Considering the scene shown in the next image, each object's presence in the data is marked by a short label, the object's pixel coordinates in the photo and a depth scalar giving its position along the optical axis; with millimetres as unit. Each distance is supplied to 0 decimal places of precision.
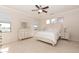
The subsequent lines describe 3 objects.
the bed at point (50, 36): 3357
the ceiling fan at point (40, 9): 3267
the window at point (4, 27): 2764
